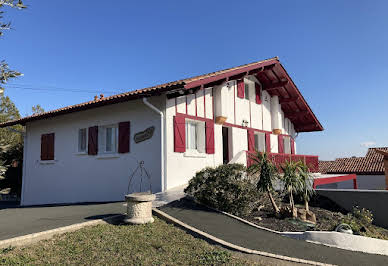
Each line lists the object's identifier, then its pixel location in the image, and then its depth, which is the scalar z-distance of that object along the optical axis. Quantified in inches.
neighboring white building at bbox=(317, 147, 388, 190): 1089.9
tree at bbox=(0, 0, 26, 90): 142.9
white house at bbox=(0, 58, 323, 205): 394.6
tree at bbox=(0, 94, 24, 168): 183.6
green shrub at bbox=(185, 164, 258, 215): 304.8
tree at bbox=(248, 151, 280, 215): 312.8
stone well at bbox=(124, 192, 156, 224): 248.5
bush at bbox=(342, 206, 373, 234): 290.9
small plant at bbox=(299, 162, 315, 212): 321.4
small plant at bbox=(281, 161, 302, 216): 314.2
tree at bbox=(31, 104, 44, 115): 1206.9
